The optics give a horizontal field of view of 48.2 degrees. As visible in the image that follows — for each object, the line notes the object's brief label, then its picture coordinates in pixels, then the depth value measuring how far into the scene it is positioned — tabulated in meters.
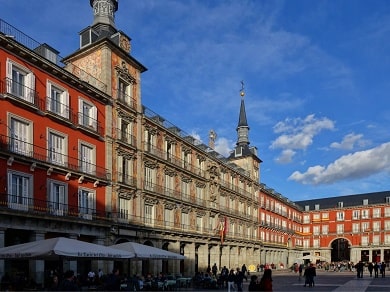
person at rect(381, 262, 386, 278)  37.78
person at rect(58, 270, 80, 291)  11.12
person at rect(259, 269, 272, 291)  12.20
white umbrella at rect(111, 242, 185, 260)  20.62
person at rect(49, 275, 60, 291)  13.35
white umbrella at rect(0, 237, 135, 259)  14.84
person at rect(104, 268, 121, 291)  13.16
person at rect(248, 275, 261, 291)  12.89
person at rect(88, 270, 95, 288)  22.77
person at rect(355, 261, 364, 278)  36.59
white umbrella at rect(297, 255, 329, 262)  55.03
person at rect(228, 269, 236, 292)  23.06
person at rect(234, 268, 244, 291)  22.87
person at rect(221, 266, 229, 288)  27.75
